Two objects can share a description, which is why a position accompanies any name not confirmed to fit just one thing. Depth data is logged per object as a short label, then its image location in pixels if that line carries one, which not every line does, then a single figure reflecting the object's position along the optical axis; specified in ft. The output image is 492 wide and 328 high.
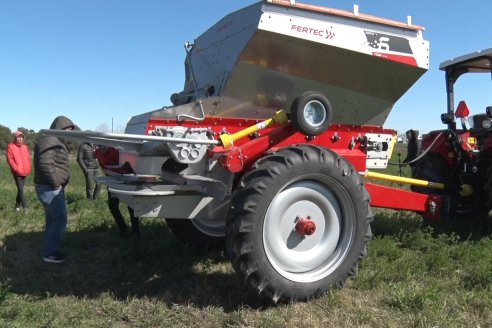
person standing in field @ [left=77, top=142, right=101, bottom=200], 35.92
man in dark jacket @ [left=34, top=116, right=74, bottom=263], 18.92
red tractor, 21.07
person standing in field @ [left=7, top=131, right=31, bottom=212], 32.55
